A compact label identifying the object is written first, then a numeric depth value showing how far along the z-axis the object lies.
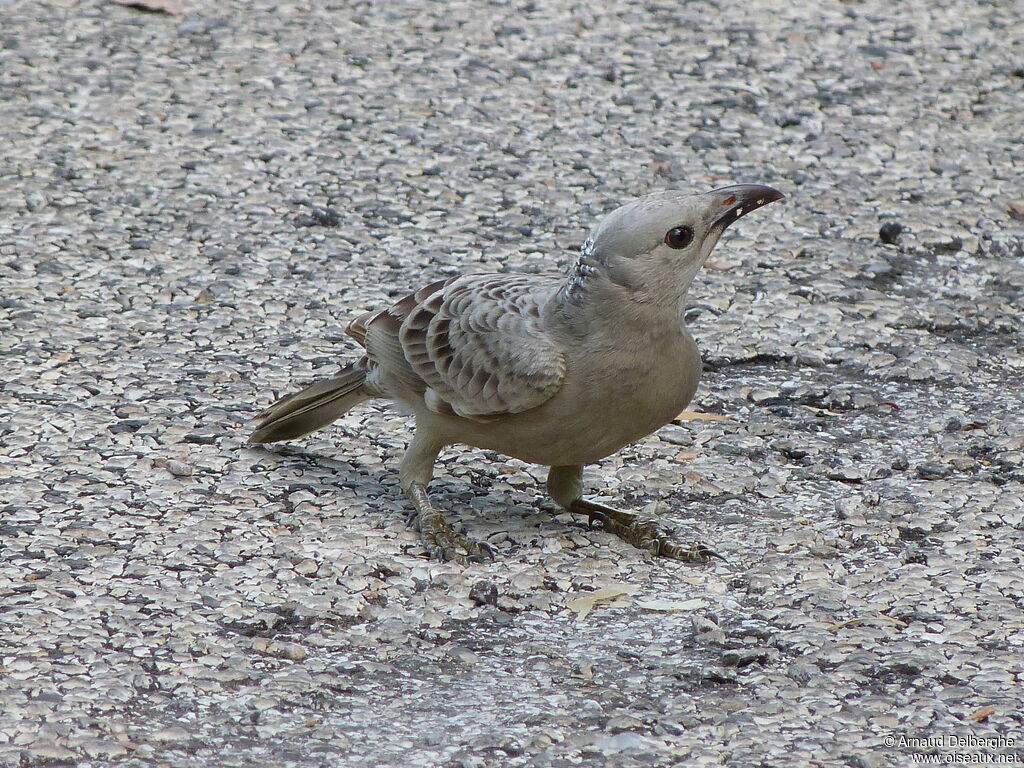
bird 8.75
